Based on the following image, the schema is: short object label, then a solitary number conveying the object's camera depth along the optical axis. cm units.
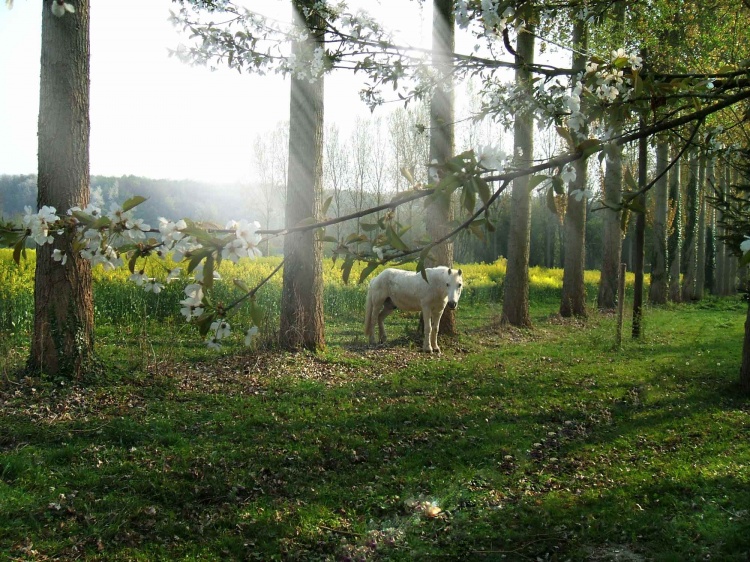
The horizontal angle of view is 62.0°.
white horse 1071
